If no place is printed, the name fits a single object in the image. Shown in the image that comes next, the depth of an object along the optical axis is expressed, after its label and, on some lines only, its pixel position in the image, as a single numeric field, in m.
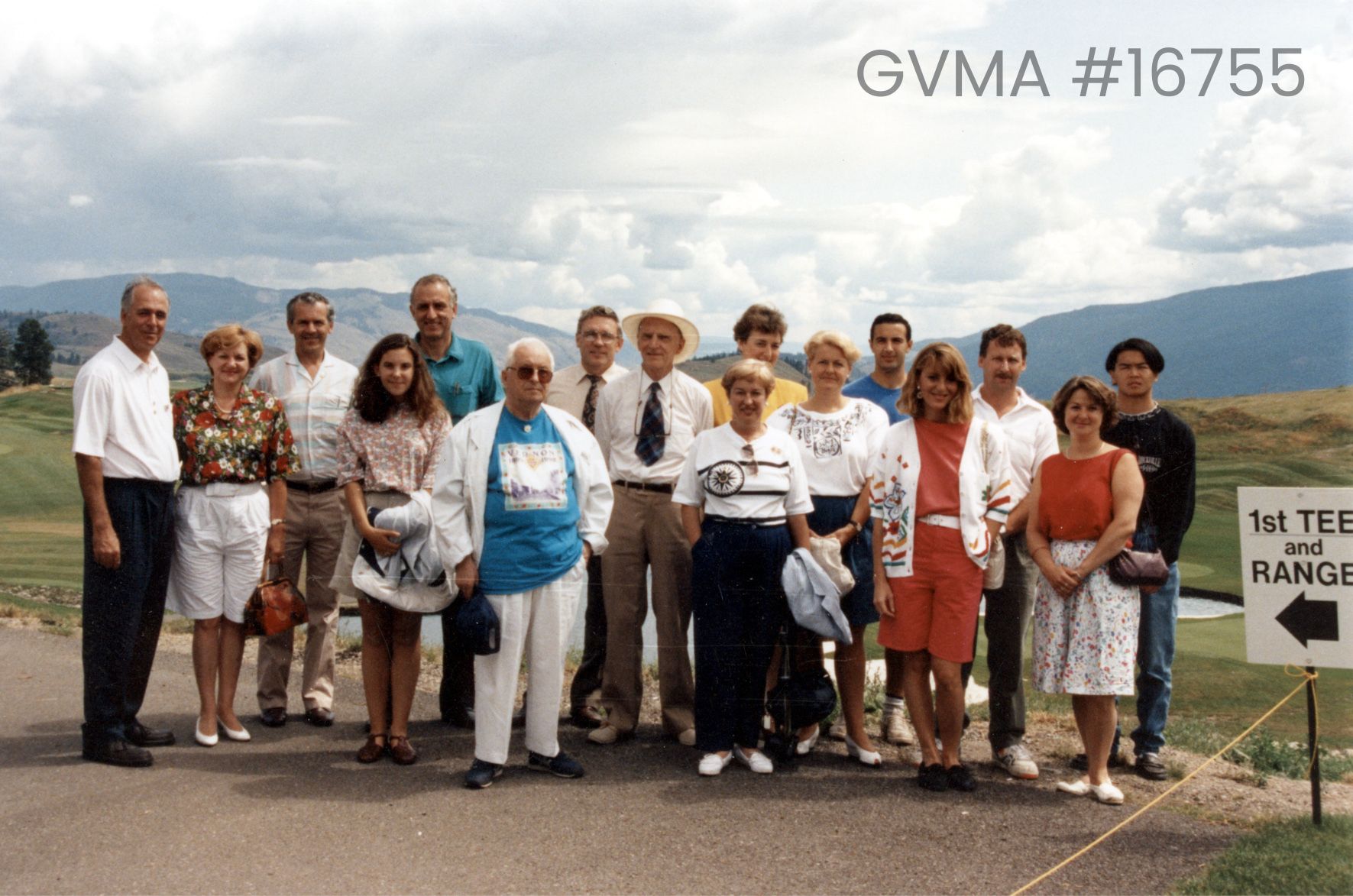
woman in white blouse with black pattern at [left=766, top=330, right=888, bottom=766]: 5.27
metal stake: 4.45
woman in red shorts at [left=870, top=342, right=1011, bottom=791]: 4.80
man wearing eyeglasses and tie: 5.93
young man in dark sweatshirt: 5.24
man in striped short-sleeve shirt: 5.75
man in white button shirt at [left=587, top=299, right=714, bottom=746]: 5.58
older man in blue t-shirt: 4.82
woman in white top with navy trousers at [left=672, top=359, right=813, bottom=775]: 5.01
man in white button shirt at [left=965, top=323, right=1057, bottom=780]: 5.25
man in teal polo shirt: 5.76
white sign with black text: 4.36
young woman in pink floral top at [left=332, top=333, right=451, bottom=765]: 5.08
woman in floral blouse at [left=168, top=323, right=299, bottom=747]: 5.23
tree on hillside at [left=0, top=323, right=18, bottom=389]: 21.45
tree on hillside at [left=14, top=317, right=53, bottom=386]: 21.33
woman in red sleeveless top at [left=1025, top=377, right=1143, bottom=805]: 4.77
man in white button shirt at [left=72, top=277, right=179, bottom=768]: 4.89
